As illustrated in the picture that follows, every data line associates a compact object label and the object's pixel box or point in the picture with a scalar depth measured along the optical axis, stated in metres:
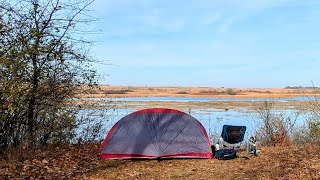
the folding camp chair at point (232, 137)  10.73
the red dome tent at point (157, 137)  9.98
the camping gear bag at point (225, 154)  10.15
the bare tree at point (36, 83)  8.27
